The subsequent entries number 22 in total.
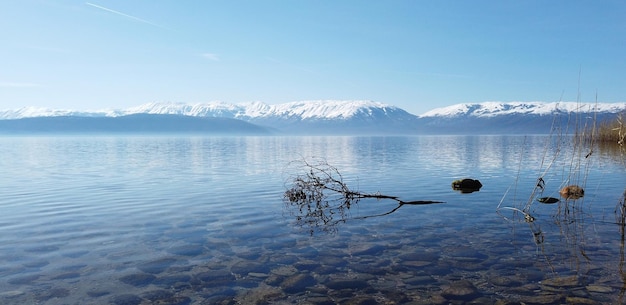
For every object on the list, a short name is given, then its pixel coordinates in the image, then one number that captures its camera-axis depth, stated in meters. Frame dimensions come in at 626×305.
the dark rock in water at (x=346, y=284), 10.80
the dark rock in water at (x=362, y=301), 9.83
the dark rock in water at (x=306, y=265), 12.22
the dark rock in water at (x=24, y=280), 11.26
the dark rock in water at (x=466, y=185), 27.81
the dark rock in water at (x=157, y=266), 12.17
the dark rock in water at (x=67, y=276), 11.56
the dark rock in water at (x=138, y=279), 11.17
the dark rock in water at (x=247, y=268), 12.03
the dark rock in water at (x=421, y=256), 12.92
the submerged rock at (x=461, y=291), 10.08
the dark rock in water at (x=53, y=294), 10.27
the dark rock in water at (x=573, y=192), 23.45
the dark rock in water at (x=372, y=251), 13.59
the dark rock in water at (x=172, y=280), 11.07
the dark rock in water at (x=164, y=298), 9.97
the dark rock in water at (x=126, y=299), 9.97
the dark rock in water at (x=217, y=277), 11.12
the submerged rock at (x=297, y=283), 10.73
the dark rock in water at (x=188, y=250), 13.81
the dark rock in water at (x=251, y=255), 13.32
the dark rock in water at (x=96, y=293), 10.41
